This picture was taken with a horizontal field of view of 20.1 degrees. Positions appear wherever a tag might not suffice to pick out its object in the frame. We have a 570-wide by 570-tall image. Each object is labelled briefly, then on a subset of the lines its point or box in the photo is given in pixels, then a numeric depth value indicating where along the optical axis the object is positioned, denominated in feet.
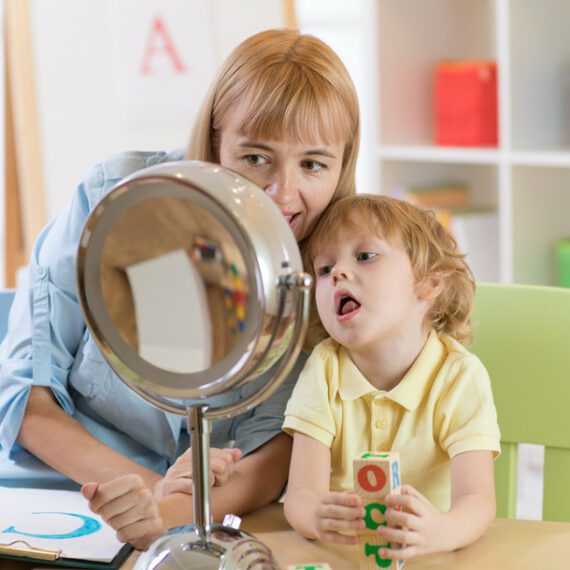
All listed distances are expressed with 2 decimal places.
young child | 5.68
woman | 6.23
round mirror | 4.76
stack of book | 11.64
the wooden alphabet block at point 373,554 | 5.11
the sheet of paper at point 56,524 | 5.36
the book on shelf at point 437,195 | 11.99
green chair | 6.44
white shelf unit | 10.47
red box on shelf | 11.20
